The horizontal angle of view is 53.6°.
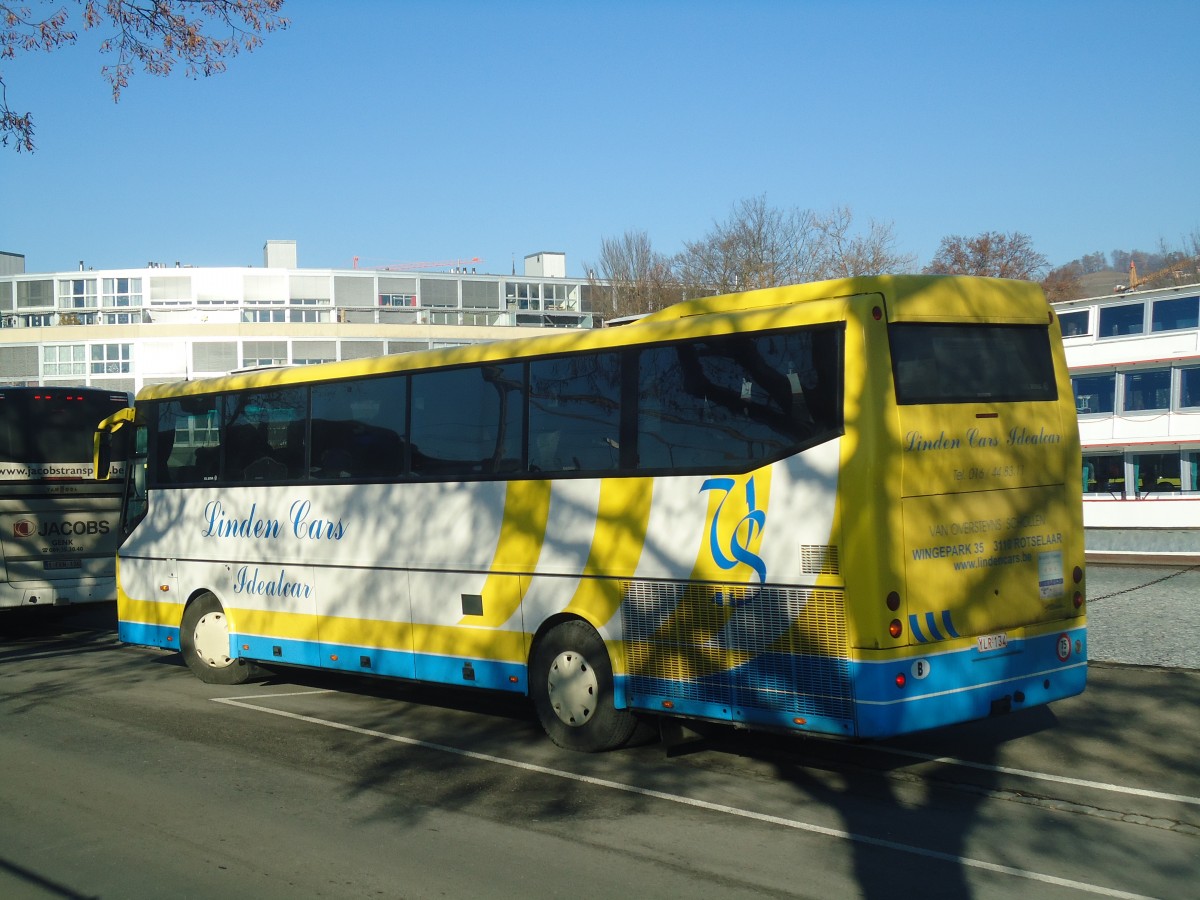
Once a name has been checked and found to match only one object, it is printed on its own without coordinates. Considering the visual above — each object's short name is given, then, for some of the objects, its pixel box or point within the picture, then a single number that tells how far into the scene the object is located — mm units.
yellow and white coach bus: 7695
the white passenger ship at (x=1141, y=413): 26703
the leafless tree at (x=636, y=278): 57500
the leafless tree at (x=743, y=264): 49938
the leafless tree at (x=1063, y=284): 73312
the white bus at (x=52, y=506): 16562
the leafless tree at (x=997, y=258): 68812
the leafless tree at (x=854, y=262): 48312
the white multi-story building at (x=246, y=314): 69438
